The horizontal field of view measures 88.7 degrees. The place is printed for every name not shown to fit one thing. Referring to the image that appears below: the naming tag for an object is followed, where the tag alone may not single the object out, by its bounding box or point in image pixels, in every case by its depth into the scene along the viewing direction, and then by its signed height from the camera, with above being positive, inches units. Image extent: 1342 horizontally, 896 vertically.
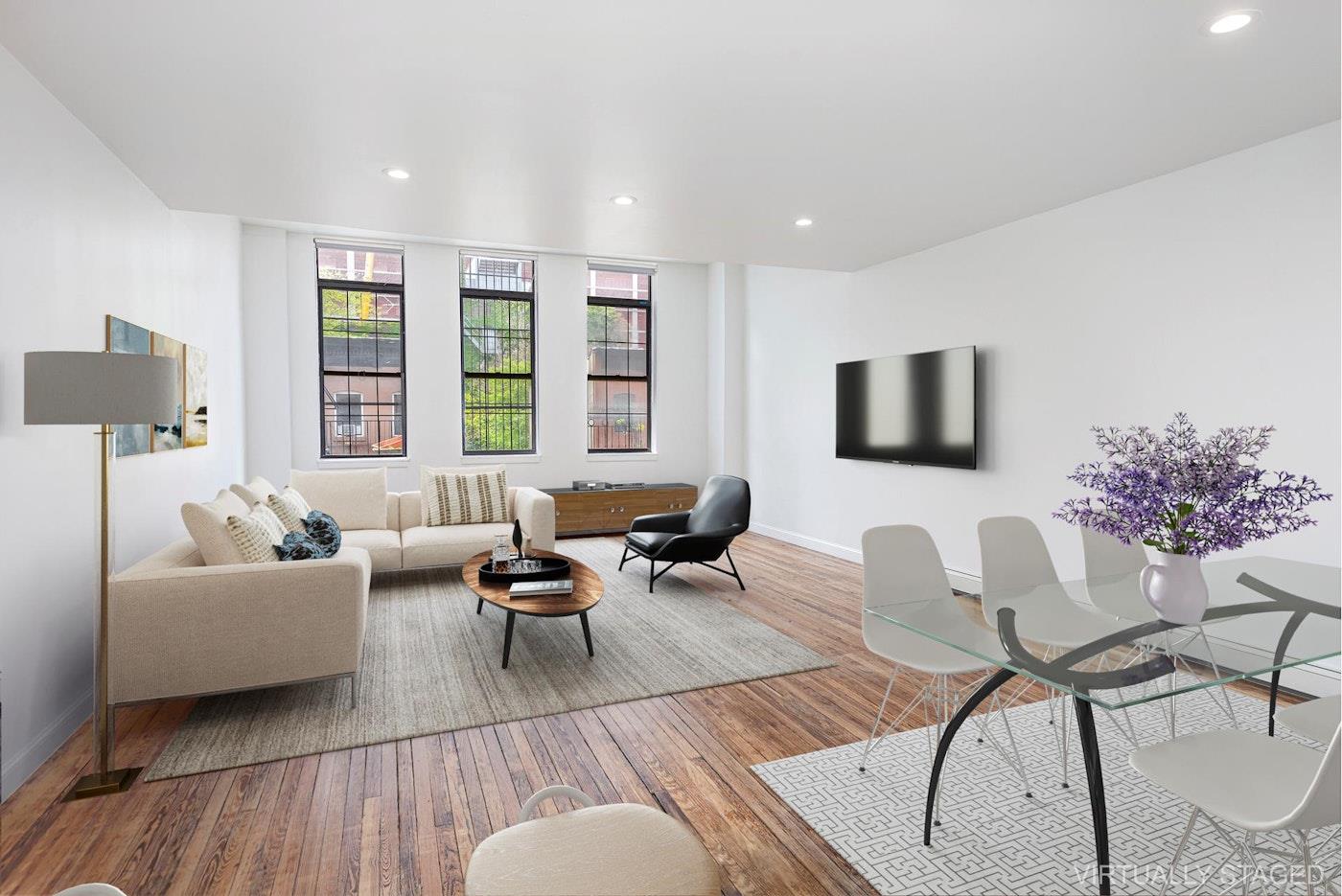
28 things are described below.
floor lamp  86.1 +5.7
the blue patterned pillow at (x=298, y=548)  134.5 -21.1
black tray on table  154.7 -29.9
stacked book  142.0 -30.7
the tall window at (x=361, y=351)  269.4 +36.6
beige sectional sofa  104.3 -28.8
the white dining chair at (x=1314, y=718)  72.8 -30.6
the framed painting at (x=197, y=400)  176.6 +11.7
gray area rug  108.9 -45.6
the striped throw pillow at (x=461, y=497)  223.8 -18.3
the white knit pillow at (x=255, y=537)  121.6 -17.4
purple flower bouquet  71.2 -6.0
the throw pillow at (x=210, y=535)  119.4 -16.1
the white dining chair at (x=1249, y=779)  51.6 -30.4
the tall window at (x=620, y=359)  307.4 +37.4
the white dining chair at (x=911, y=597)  92.0 -22.9
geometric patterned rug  75.7 -47.7
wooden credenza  282.7 -27.0
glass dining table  66.2 -22.0
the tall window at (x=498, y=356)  287.4 +36.9
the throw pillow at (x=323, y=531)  162.1 -21.3
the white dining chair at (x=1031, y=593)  78.2 -21.4
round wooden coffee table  133.3 -31.9
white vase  77.4 -17.0
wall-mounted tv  188.4 +9.4
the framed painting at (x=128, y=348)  125.0 +18.2
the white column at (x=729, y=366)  306.3 +33.8
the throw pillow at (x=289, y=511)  164.2 -16.7
